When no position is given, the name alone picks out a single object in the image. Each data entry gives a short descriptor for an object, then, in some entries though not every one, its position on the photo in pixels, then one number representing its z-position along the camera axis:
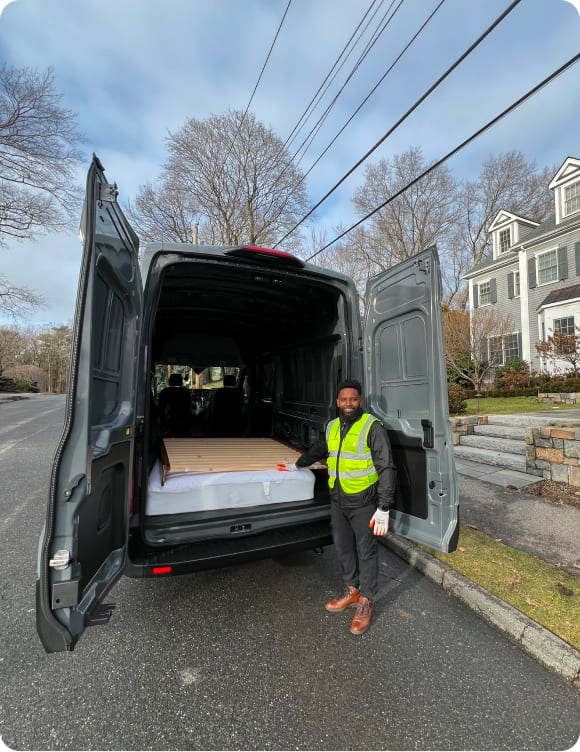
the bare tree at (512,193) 23.39
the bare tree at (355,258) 21.70
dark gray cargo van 1.77
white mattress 2.60
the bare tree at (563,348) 12.35
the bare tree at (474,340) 16.30
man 2.58
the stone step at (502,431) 7.10
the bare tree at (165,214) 18.34
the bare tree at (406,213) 20.80
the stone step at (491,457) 6.03
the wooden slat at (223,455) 3.18
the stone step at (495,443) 6.58
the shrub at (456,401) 10.36
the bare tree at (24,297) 19.98
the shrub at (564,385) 11.93
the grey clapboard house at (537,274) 16.34
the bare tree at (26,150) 16.31
